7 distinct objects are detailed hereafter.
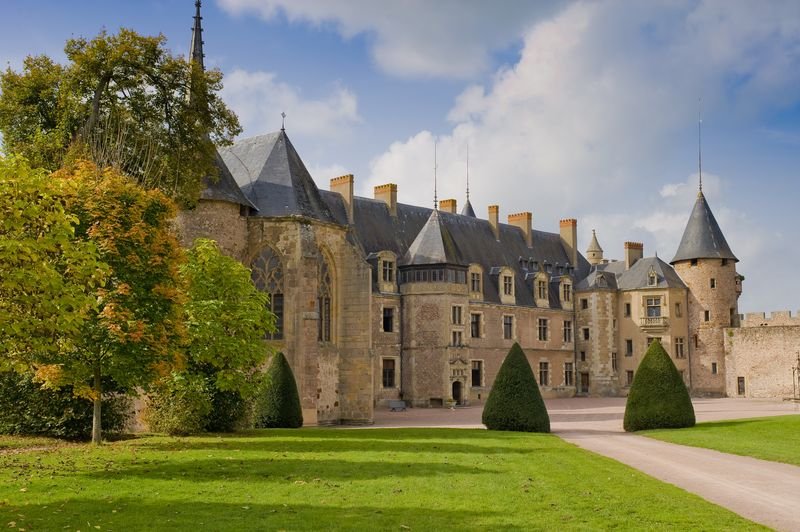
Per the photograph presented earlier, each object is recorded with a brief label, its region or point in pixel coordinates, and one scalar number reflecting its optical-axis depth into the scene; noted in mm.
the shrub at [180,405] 22406
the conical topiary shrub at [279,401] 26781
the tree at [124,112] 25141
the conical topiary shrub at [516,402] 25344
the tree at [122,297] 18203
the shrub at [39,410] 20922
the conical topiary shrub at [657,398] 26438
